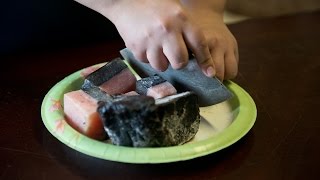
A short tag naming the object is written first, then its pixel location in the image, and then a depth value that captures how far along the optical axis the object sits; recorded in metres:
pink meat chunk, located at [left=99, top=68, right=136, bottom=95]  0.80
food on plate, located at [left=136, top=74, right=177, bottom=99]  0.76
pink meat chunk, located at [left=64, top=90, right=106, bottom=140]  0.70
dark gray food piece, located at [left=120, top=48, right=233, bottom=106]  0.77
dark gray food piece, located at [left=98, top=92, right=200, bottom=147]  0.65
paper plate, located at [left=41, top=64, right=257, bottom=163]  0.64
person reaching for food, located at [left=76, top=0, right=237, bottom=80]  0.72
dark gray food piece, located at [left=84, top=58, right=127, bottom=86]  0.79
